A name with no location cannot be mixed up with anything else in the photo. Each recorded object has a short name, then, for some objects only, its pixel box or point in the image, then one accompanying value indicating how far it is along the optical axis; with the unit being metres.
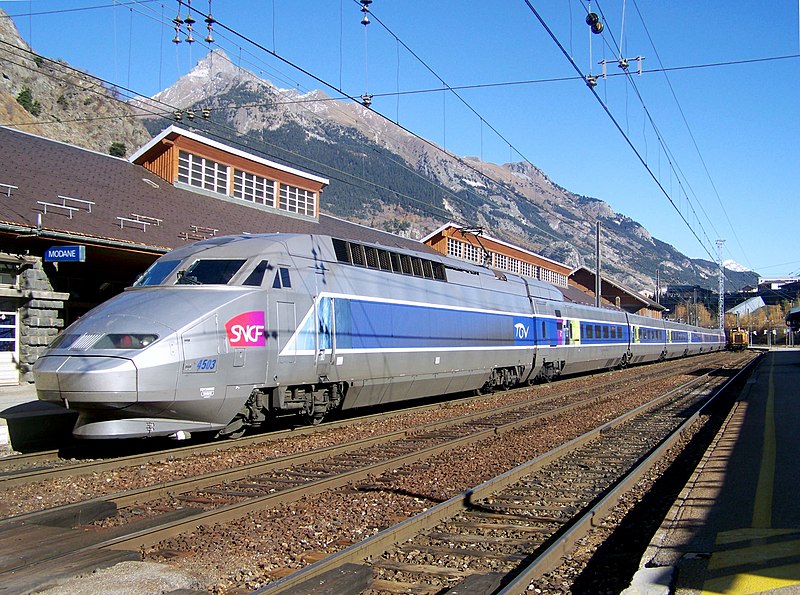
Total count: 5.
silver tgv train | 9.94
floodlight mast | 80.61
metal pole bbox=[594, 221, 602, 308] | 42.38
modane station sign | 17.27
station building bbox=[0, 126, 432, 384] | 18.56
